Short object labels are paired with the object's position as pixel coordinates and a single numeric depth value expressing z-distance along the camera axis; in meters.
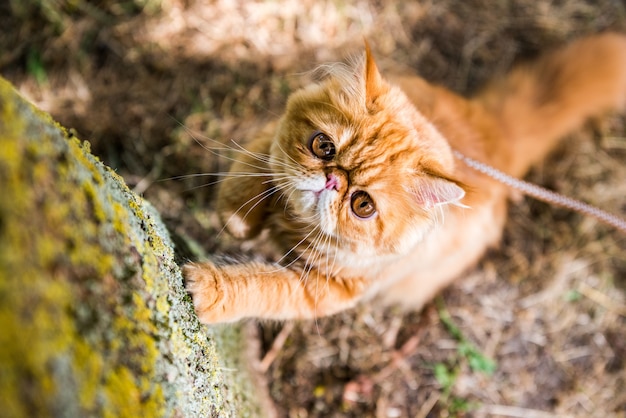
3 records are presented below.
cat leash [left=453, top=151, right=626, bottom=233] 0.49
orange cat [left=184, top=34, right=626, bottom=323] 0.45
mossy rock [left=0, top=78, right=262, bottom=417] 0.26
